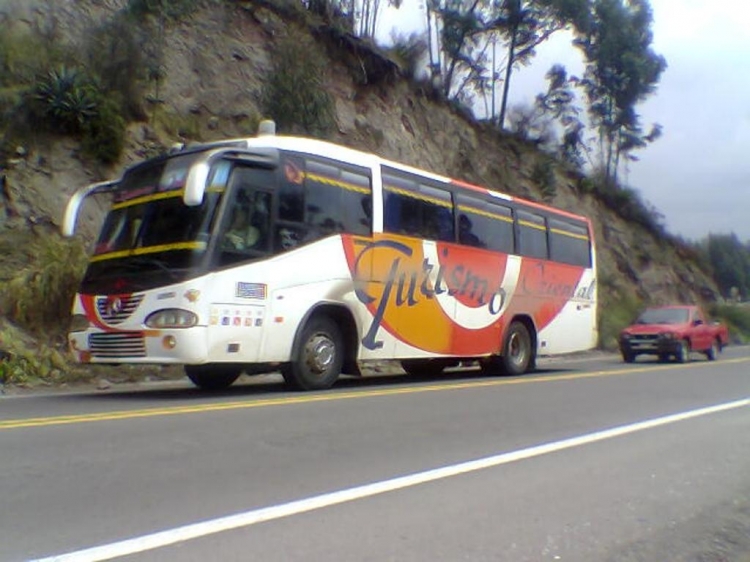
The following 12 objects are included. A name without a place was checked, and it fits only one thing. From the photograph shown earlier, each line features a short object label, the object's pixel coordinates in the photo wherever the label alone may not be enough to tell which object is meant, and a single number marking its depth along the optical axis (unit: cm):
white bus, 1110
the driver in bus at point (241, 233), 1139
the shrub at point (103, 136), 2003
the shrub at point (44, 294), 1551
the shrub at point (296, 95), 2391
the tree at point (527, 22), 3572
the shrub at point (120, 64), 2112
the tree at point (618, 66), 4041
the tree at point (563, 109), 4031
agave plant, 1948
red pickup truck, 2456
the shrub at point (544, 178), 3791
